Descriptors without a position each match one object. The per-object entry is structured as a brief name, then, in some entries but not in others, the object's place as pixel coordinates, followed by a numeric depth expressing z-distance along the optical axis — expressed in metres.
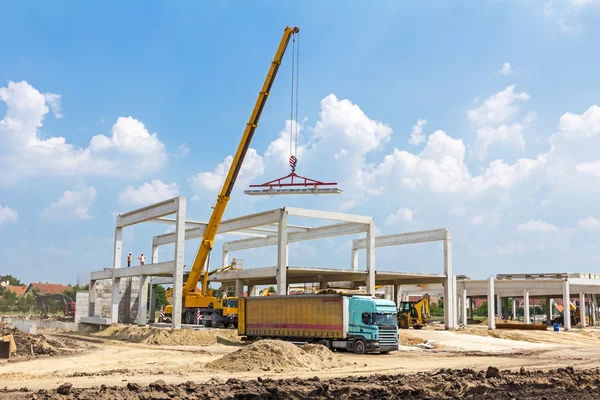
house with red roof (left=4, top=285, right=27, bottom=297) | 136.88
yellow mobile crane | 38.06
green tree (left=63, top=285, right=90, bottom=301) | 99.95
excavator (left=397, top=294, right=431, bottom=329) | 46.78
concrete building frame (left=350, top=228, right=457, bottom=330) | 49.19
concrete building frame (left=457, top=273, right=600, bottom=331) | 56.16
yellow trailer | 27.72
